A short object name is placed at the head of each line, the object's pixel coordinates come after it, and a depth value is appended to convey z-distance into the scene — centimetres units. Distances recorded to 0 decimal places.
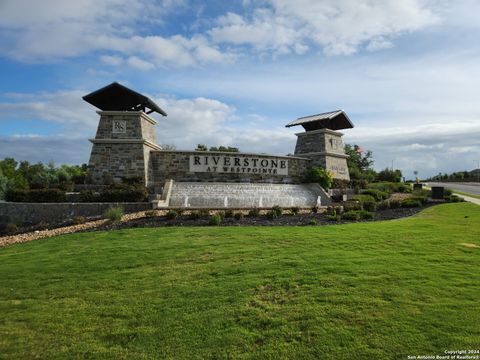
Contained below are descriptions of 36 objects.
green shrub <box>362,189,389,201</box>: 2282
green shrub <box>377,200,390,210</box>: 1821
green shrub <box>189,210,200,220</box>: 1461
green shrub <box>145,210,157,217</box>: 1517
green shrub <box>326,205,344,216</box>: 1579
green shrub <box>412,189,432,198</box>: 2381
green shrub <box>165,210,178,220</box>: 1455
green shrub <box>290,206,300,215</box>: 1617
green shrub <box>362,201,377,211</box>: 1767
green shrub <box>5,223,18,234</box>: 1500
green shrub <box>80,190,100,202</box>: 1784
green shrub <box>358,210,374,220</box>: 1541
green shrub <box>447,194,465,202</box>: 2030
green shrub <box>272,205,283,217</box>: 1548
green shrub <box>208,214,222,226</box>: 1356
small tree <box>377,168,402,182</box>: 3609
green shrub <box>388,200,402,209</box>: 1825
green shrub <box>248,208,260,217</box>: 1541
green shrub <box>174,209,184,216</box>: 1522
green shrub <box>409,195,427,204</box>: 1919
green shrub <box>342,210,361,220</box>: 1496
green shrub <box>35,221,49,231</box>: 1455
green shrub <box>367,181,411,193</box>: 2689
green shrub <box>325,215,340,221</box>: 1454
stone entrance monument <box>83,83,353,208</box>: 2078
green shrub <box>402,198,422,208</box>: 1828
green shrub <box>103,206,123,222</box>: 1468
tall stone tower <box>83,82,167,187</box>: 2189
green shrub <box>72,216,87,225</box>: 1463
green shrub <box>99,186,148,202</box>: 1783
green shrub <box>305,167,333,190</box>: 2548
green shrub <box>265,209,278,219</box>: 1498
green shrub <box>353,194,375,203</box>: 2112
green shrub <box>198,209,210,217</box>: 1502
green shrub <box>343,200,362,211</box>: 1733
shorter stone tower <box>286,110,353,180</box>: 2769
